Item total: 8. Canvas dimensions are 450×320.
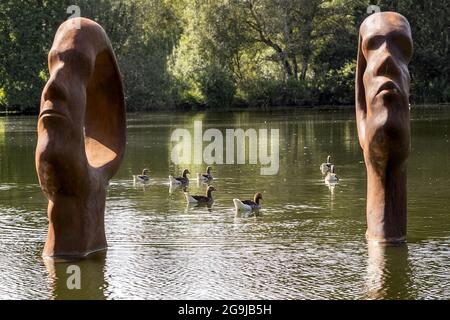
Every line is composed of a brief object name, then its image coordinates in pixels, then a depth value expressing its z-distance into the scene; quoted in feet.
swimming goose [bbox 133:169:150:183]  80.38
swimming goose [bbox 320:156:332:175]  85.35
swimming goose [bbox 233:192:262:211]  63.98
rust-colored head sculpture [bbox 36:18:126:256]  46.62
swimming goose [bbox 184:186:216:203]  69.31
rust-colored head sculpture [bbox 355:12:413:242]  49.67
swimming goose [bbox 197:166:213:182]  82.07
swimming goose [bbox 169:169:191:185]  79.15
